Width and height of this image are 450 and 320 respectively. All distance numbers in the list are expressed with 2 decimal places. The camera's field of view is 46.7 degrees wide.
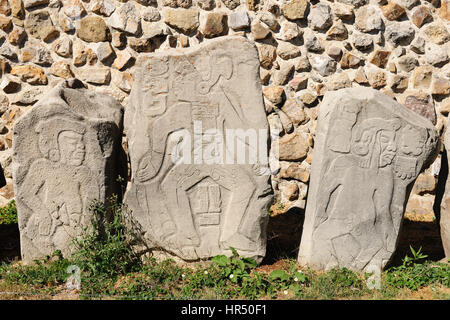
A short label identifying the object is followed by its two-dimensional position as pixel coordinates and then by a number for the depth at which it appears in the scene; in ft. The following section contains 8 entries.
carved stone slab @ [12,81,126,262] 12.07
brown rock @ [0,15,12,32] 17.07
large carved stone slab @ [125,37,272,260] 12.15
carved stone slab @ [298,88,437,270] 11.95
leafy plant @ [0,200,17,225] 16.42
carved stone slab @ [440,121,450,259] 12.44
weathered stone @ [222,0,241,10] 16.83
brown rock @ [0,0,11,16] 17.01
